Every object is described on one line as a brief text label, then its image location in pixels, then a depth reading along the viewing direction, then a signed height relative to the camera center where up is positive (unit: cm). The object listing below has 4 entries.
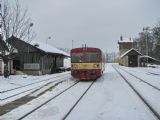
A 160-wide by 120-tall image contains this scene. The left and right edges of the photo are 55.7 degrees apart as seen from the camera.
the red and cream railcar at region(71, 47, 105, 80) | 1267 +2
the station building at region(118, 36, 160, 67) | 3588 +99
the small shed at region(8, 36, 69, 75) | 1851 +68
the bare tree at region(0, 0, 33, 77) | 1453 +319
